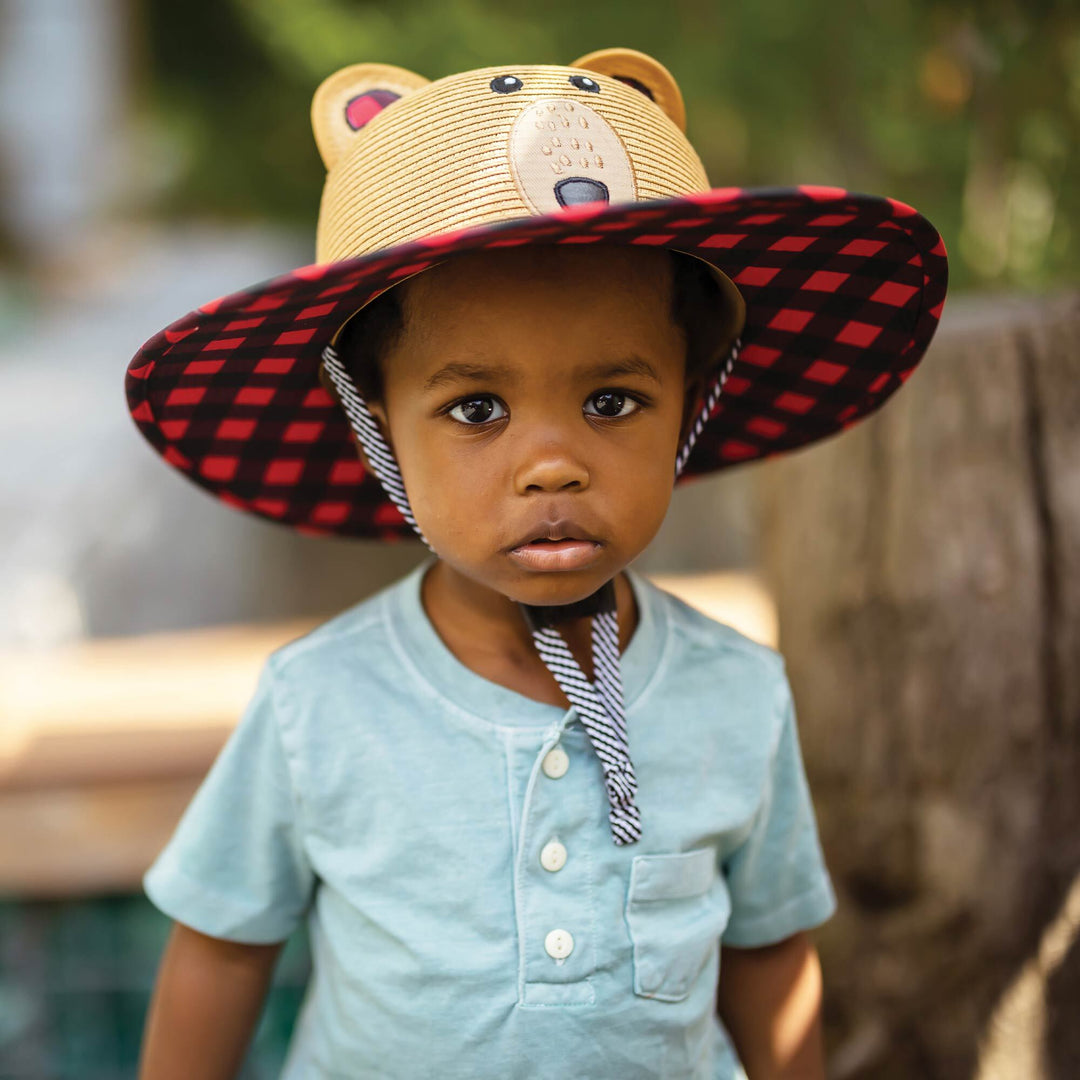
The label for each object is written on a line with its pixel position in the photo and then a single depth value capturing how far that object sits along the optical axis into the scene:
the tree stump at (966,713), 1.58
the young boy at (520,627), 1.07
